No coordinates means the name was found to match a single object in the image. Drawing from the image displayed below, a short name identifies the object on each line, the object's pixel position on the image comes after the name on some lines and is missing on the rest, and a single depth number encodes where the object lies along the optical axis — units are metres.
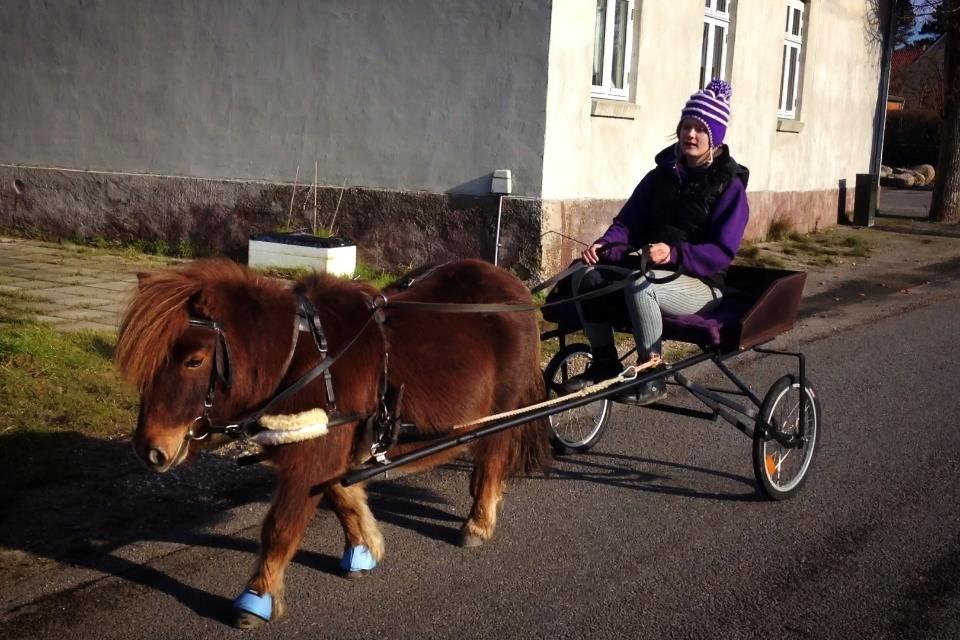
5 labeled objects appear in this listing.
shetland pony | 3.51
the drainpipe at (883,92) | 20.00
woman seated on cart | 5.11
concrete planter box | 10.37
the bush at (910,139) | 39.22
